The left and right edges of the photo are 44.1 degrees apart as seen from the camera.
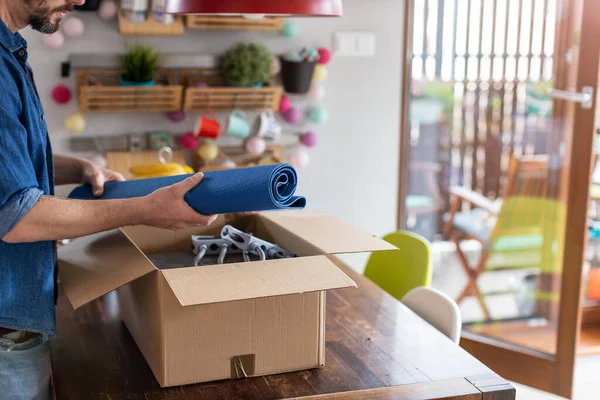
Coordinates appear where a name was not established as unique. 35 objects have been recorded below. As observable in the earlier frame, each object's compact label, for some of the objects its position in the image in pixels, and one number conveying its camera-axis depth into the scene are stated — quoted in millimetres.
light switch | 3291
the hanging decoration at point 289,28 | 3143
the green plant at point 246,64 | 3037
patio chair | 3027
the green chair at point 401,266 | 2225
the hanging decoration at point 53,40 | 2861
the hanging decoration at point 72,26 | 2869
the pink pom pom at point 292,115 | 3240
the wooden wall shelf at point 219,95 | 3023
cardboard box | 1343
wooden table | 1404
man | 1273
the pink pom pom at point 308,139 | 3297
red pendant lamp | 1437
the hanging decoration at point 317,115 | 3279
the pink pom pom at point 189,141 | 3068
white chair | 1808
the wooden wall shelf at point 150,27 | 2910
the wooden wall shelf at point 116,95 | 2896
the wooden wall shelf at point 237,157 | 3143
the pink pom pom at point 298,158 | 3271
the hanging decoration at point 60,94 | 2926
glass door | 2893
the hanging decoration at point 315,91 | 3260
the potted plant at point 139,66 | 2893
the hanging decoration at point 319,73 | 3236
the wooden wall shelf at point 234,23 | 2941
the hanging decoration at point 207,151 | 3084
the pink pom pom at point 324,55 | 3213
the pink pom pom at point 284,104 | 3207
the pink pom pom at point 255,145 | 3146
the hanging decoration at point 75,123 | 2945
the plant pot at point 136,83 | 2918
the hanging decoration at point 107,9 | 2893
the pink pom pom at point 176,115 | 3078
